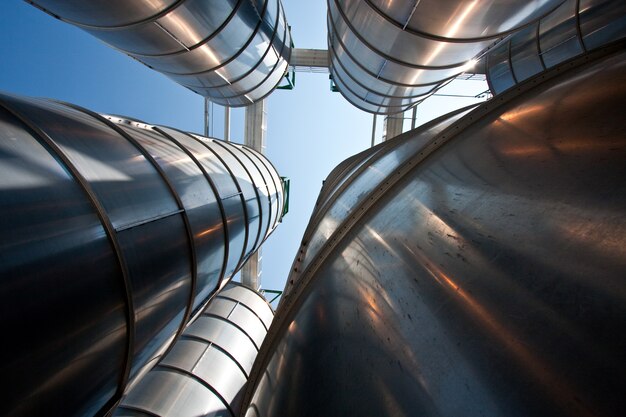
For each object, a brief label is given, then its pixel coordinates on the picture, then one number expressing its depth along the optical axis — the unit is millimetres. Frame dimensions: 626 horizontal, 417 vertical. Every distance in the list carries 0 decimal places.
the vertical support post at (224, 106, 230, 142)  11117
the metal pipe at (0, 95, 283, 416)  1485
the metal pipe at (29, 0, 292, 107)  4195
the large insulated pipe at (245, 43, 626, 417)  801
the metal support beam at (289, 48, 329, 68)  12438
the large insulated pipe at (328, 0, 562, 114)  3703
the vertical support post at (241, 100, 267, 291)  12523
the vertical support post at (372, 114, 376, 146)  11964
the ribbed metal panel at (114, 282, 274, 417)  4848
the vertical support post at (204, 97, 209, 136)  10312
